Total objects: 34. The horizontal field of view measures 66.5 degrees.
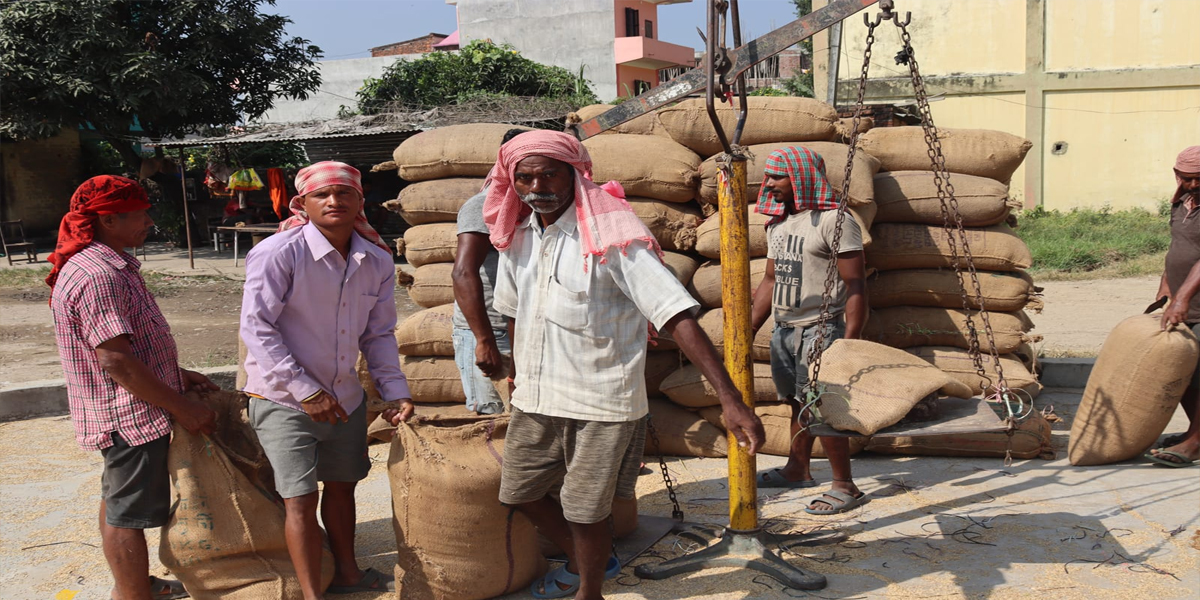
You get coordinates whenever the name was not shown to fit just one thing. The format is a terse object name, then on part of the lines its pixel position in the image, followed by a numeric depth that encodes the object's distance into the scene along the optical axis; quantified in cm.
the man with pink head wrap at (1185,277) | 461
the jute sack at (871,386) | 342
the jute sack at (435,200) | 549
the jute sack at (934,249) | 523
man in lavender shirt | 302
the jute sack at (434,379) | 532
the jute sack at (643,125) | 551
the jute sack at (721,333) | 489
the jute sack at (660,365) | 516
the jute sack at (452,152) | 547
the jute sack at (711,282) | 506
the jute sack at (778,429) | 495
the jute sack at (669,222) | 508
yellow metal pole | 344
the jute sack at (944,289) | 521
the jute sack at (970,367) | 500
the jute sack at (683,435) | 508
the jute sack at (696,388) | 494
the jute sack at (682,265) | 508
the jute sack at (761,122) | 521
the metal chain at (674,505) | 376
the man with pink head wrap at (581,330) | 275
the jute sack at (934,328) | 522
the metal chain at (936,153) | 350
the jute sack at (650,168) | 511
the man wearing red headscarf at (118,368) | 297
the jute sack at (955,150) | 548
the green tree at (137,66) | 1603
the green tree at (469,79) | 2105
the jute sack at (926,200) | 526
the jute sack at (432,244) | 545
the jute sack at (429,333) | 523
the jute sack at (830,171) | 486
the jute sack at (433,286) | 541
